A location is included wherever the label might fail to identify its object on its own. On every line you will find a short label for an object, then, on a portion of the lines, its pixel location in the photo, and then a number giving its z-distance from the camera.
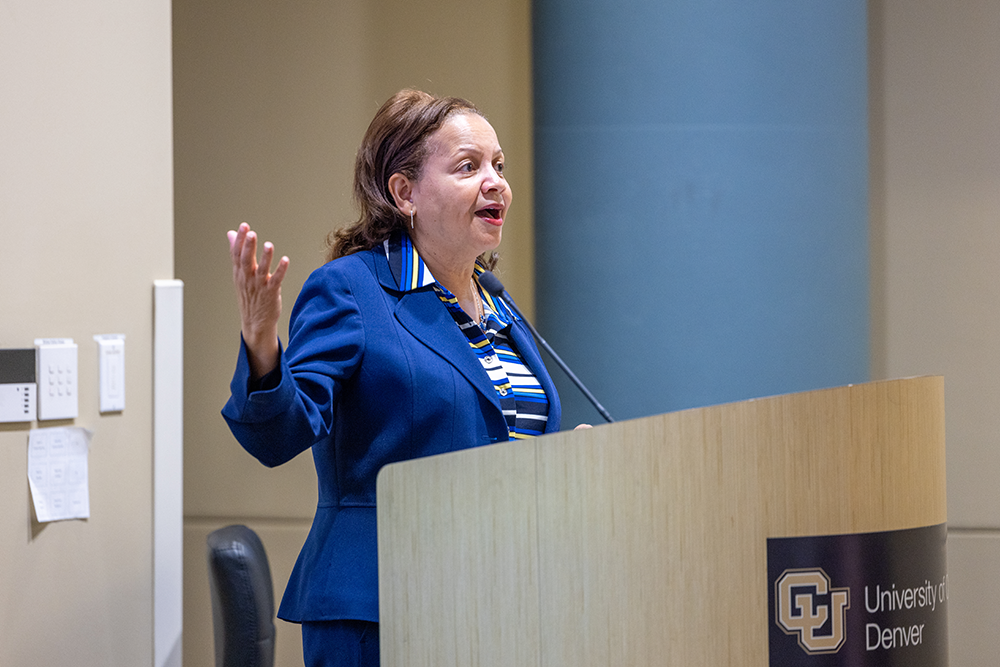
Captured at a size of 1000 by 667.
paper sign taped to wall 6.73
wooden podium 6.12
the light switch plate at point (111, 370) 6.82
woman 6.26
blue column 7.49
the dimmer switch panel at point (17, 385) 6.70
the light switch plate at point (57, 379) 6.74
